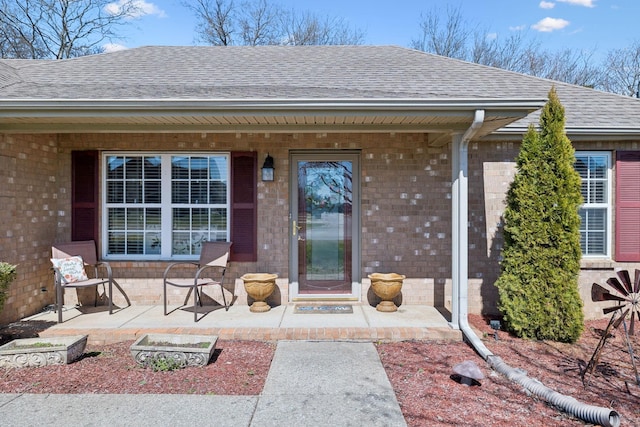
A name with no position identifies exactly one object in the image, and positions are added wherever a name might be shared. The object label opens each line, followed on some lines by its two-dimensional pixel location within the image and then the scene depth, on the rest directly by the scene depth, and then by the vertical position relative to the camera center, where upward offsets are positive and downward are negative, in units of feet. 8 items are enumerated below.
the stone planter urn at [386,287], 17.26 -3.26
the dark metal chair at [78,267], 16.28 -2.44
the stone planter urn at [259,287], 17.26 -3.27
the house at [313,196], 18.30 +0.67
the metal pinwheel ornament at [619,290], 11.62 -2.35
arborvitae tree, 14.96 -1.01
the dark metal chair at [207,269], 16.83 -2.67
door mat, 17.56 -4.29
